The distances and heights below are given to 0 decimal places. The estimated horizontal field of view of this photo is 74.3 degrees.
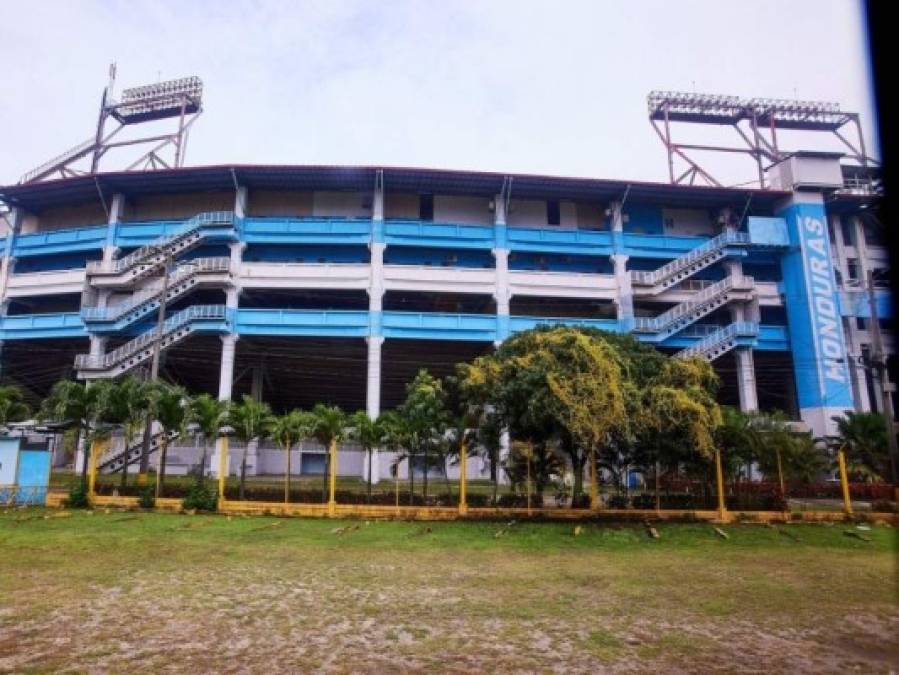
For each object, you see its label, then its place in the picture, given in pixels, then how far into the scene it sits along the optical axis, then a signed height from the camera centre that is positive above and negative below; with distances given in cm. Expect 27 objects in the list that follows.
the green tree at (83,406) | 1914 +171
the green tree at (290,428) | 1909 +97
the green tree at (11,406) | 1984 +179
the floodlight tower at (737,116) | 3947 +2259
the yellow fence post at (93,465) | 1891 -18
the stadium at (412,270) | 3266 +1065
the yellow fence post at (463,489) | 1782 -93
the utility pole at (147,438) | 2111 +75
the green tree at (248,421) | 1909 +120
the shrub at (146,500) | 1856 -125
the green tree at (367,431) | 1947 +87
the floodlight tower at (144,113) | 3909 +2291
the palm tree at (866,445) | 2233 +40
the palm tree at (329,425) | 1919 +105
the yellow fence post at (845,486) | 1811 -91
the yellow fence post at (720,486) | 1783 -88
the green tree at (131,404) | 1950 +178
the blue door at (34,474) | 1916 -46
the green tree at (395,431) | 1912 +85
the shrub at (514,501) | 1862 -135
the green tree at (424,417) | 1892 +127
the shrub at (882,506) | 1919 -163
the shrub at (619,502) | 1870 -140
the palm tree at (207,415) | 1909 +139
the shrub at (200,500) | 1817 -124
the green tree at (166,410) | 1938 +159
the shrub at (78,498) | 1869 -119
